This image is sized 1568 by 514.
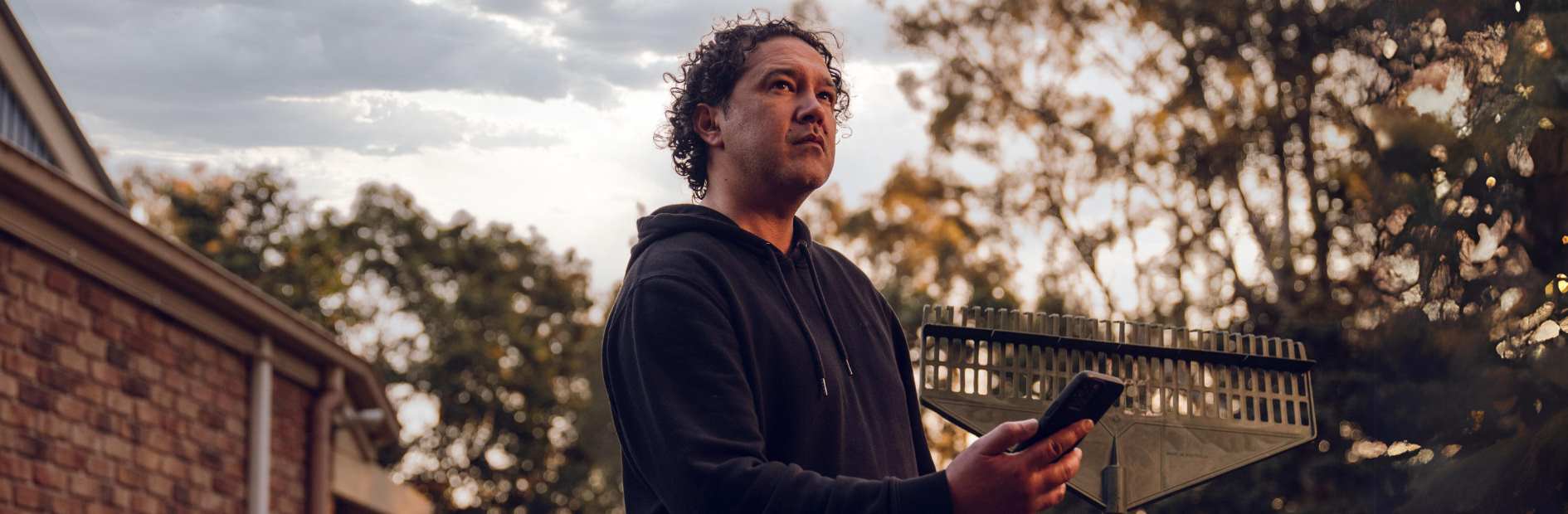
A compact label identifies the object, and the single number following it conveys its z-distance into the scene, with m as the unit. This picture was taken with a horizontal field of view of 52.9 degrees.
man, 2.12
